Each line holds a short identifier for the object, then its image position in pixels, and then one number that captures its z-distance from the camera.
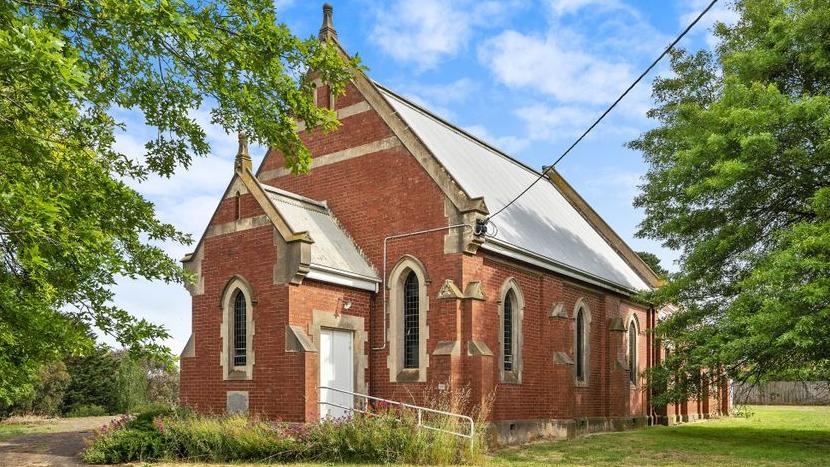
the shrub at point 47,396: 32.25
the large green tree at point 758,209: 17.77
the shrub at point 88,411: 33.09
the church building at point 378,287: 18.64
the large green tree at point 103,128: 8.98
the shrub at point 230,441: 15.59
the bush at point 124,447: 15.96
